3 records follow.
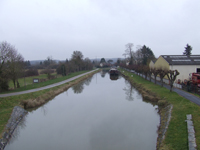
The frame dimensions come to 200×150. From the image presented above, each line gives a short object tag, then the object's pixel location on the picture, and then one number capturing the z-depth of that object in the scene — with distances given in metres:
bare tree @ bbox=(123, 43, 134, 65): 68.81
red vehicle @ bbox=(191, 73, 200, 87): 21.08
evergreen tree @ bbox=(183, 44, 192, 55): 51.92
